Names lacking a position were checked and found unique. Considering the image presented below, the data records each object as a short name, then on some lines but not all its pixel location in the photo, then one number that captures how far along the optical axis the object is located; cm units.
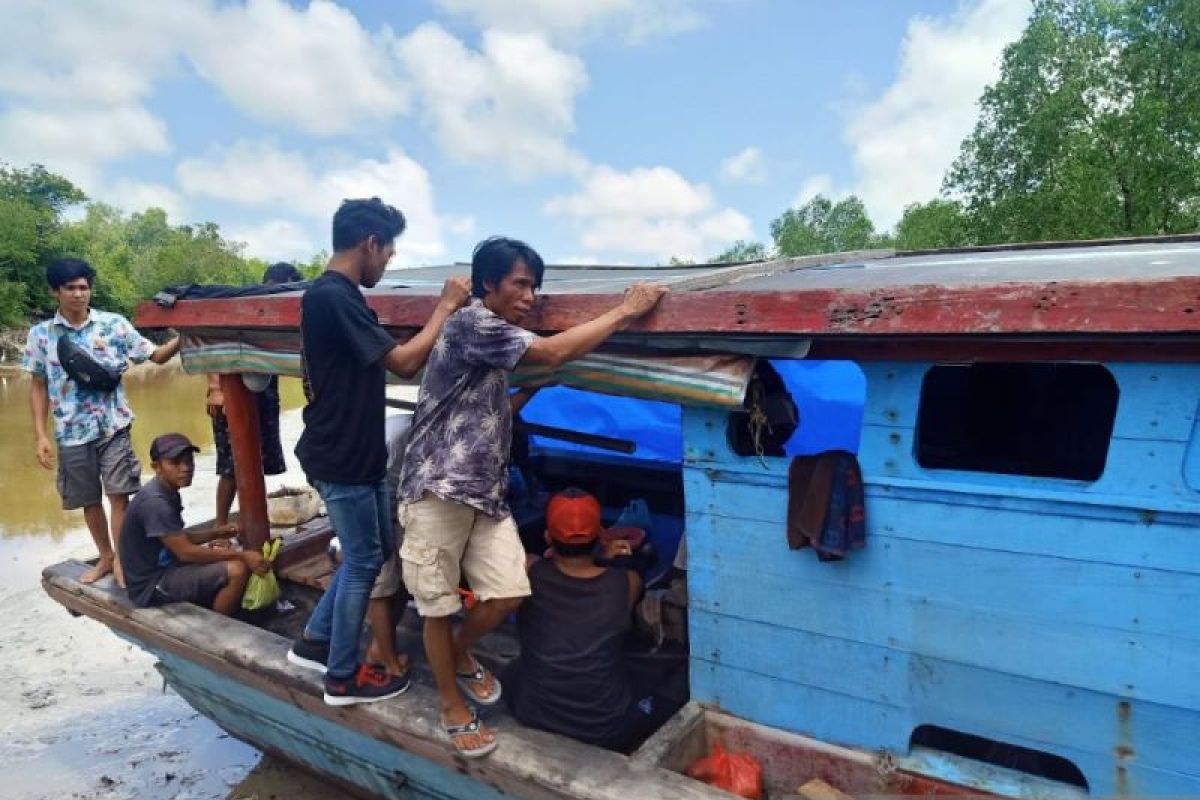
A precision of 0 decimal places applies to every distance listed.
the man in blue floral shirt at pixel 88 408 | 424
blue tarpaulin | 376
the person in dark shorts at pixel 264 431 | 484
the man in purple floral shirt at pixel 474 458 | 238
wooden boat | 200
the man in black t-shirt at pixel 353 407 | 257
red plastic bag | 262
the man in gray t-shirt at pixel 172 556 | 387
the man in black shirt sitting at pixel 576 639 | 276
